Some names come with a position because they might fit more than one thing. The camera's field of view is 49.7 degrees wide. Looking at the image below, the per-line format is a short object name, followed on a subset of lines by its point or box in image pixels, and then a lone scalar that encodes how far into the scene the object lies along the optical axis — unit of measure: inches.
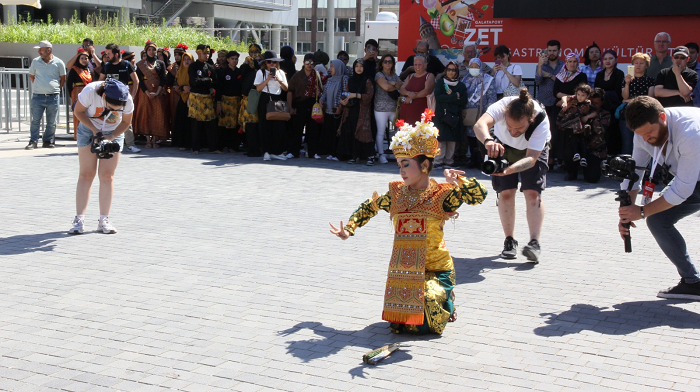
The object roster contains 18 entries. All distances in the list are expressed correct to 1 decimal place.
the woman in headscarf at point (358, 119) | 530.0
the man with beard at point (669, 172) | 210.5
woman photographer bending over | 306.5
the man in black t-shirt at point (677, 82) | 422.6
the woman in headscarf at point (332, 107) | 543.5
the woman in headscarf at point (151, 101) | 586.9
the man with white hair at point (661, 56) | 462.6
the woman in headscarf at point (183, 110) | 574.9
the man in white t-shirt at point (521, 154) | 255.0
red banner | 536.7
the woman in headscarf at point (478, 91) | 514.3
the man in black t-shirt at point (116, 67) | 542.9
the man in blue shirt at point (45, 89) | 565.3
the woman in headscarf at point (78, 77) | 565.6
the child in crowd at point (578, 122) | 462.9
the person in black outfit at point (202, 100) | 558.3
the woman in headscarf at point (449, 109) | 503.8
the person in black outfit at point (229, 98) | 562.3
